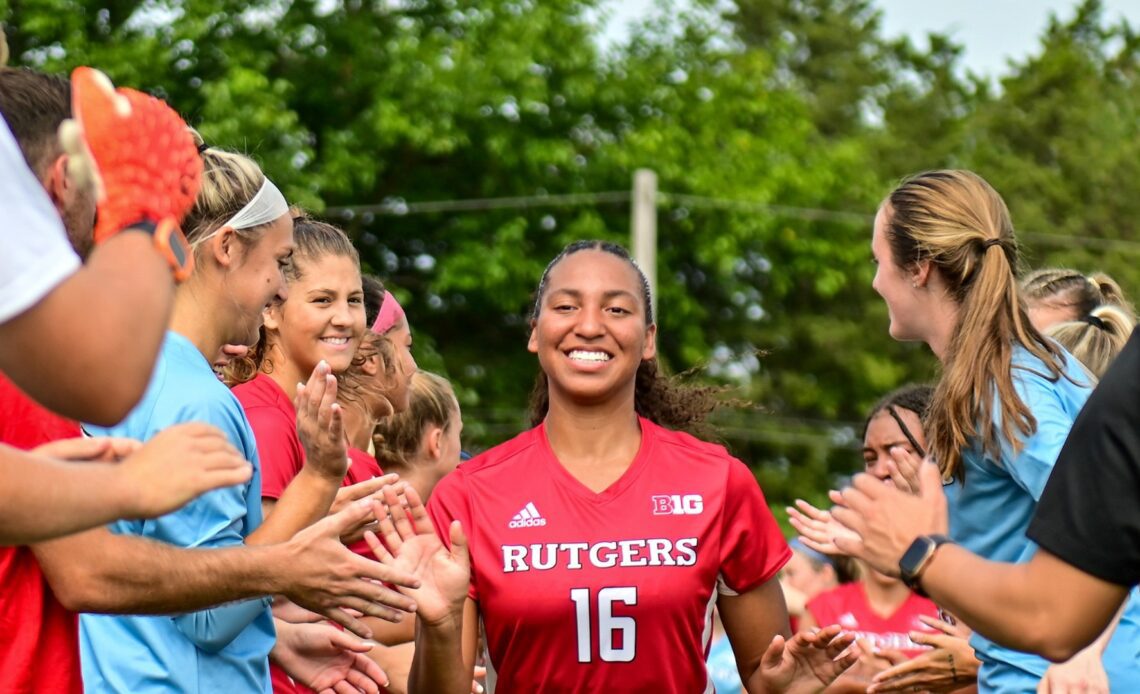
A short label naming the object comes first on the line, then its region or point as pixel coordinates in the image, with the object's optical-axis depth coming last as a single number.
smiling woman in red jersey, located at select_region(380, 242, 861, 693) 9.87
